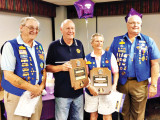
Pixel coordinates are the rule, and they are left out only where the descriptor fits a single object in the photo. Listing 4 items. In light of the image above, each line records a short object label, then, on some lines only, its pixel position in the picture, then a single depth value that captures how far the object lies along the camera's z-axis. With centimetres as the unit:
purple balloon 354
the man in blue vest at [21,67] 143
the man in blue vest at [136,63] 204
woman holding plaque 196
